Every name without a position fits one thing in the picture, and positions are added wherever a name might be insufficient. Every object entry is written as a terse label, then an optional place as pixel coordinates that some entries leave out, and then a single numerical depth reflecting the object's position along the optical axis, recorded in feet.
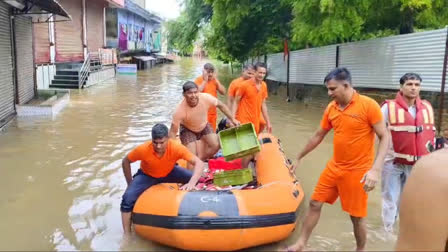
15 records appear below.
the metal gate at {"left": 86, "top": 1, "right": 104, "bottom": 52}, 82.23
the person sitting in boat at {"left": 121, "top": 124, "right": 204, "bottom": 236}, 15.89
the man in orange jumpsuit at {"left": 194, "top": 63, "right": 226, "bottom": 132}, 27.73
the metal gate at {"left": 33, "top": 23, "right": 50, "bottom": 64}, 59.93
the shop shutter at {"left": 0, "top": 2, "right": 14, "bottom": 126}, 37.55
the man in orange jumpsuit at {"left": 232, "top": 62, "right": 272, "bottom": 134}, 23.11
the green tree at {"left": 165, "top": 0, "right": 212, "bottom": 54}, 76.69
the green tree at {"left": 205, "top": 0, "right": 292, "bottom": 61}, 54.24
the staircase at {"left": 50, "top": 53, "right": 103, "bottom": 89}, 66.13
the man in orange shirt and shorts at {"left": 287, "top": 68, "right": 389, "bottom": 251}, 12.84
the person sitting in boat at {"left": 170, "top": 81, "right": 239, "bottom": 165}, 19.98
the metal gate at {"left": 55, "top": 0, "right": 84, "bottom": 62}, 67.77
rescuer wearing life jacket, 14.51
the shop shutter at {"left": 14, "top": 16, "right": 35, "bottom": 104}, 43.45
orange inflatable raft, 14.06
